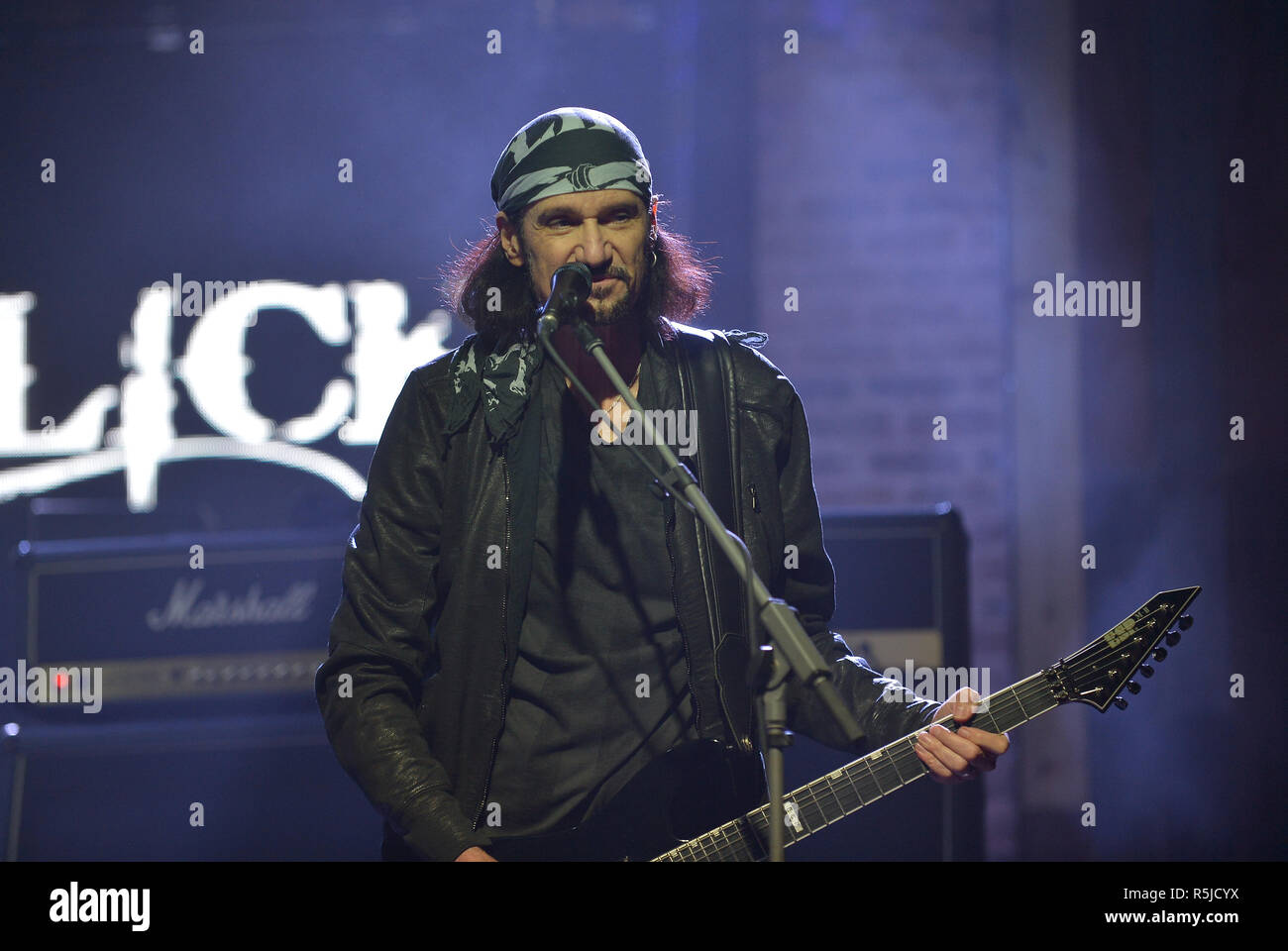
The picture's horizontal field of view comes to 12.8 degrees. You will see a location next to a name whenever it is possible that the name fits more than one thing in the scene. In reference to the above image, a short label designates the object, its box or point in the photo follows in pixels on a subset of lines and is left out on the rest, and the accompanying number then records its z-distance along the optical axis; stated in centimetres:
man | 582
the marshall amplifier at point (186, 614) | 663
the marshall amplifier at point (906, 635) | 647
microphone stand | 553
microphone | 566
